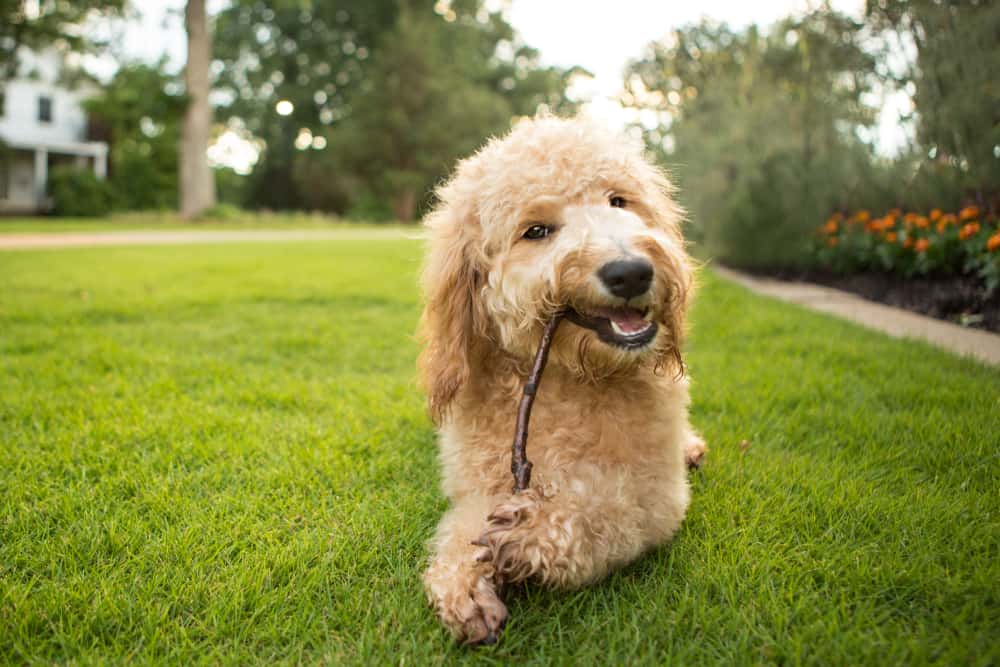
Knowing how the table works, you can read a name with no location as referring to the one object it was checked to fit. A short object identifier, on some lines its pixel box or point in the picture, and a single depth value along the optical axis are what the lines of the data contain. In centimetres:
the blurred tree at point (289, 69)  3728
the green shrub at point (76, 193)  2672
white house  2978
